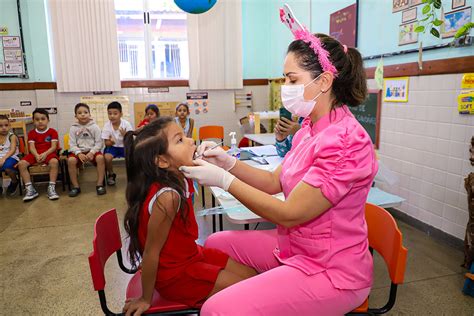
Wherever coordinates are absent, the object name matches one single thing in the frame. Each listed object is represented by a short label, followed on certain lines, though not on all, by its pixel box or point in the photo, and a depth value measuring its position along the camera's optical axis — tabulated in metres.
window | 5.32
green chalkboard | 3.27
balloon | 3.29
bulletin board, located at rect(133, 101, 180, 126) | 5.46
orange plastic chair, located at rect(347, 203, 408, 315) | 1.14
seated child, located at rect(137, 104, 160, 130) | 4.60
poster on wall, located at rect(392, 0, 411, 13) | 2.81
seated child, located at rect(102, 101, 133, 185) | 4.59
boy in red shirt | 4.04
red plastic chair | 1.16
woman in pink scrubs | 1.06
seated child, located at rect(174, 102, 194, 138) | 4.75
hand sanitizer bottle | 2.51
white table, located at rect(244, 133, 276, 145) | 3.46
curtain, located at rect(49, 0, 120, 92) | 4.93
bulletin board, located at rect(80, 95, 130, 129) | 5.27
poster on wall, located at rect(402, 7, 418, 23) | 2.74
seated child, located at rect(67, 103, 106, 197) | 4.24
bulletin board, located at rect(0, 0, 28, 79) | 4.91
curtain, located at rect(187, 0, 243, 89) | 5.35
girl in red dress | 1.25
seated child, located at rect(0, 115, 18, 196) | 4.11
